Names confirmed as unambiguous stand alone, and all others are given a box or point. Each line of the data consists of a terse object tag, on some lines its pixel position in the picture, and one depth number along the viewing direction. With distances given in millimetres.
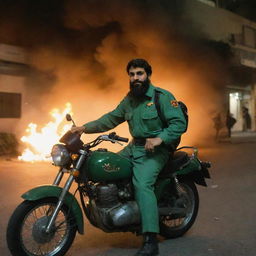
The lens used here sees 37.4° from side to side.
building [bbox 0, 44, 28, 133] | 12398
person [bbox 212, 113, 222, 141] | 16734
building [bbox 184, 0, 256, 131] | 19016
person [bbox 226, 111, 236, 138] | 18391
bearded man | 3314
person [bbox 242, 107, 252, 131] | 24003
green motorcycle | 3107
